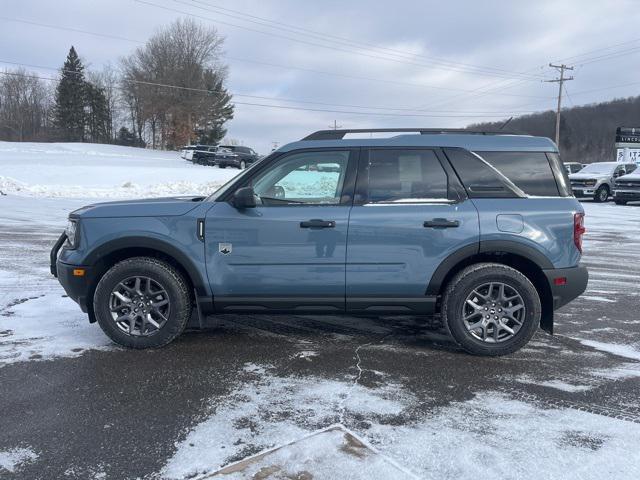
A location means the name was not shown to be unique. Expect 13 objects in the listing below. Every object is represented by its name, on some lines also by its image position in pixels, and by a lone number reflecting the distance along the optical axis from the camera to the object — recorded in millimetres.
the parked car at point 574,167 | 39512
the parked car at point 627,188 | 22172
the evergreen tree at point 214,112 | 60344
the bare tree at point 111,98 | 76975
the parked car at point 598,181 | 24453
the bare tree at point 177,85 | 58312
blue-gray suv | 4305
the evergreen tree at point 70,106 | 72000
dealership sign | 36125
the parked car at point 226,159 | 39125
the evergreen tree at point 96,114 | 74250
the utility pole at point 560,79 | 49250
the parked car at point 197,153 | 42188
